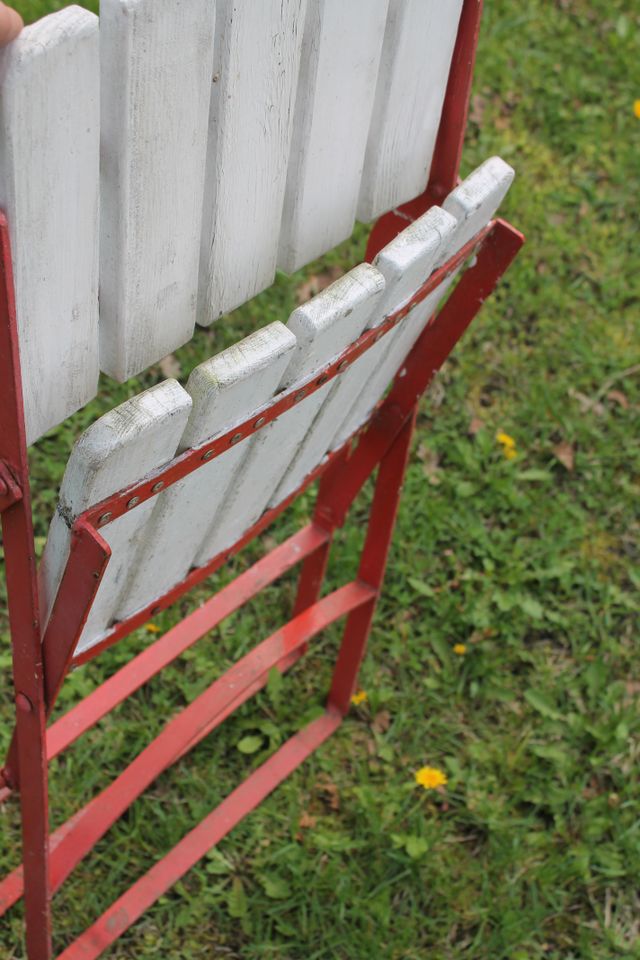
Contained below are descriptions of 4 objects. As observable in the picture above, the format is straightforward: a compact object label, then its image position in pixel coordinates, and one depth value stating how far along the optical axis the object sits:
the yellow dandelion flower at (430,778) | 2.57
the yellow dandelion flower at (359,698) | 2.73
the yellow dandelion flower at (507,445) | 3.23
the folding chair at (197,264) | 1.10
